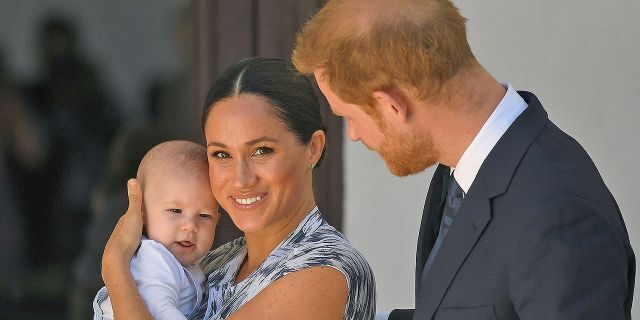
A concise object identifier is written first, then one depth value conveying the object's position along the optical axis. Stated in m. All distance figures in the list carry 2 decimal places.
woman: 4.75
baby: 5.06
